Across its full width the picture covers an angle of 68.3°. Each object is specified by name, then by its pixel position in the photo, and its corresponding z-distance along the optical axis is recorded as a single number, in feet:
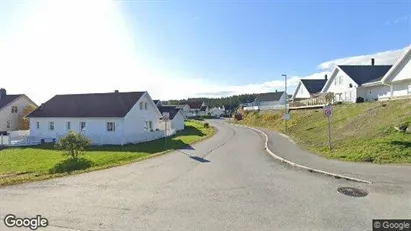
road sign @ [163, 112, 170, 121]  72.30
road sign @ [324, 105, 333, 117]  58.82
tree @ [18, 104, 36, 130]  158.47
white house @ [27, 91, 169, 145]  104.99
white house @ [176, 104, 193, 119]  369.34
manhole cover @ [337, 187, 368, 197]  30.89
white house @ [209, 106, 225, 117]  387.22
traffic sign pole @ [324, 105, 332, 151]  58.83
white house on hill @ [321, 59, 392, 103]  121.89
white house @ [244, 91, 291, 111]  272.84
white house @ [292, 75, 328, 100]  189.16
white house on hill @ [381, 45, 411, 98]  100.78
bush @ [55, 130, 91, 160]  66.23
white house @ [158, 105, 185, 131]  155.43
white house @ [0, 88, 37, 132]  148.54
